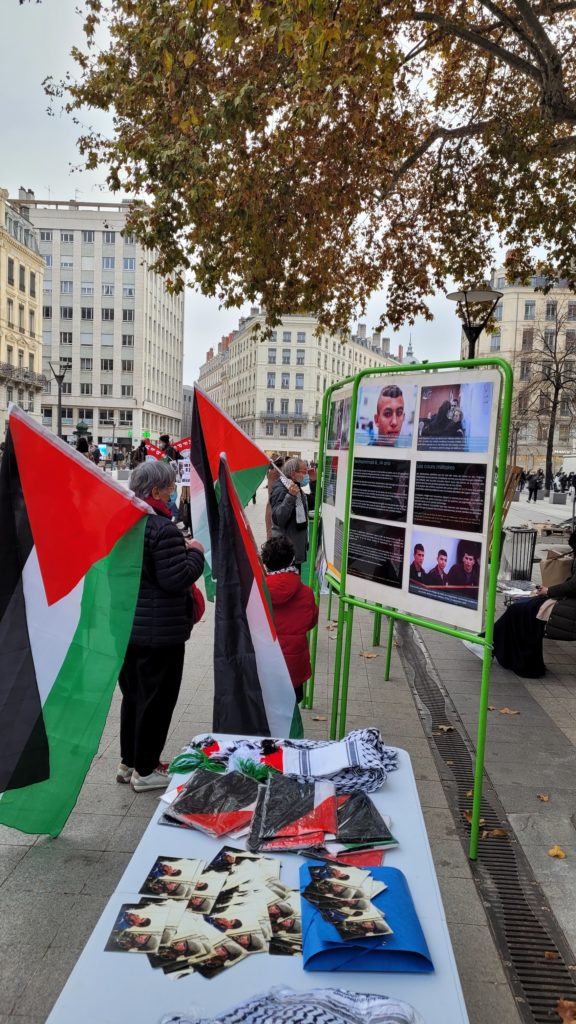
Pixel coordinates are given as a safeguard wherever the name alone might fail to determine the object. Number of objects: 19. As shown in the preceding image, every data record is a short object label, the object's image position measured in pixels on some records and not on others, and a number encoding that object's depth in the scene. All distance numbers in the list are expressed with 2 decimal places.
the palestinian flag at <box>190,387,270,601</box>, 4.80
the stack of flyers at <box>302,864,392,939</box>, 1.73
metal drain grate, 2.60
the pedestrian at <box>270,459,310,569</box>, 7.81
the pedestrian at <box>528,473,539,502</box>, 37.37
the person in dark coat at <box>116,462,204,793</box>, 3.58
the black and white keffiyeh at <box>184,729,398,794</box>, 2.57
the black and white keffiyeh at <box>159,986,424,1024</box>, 1.46
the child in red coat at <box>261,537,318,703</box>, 4.31
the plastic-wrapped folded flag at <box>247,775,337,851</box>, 2.14
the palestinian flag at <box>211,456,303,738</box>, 3.67
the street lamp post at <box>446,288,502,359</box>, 10.84
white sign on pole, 3.21
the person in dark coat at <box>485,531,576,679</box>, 6.39
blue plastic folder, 1.66
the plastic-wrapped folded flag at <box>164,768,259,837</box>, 2.21
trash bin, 10.02
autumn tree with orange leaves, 6.87
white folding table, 1.52
